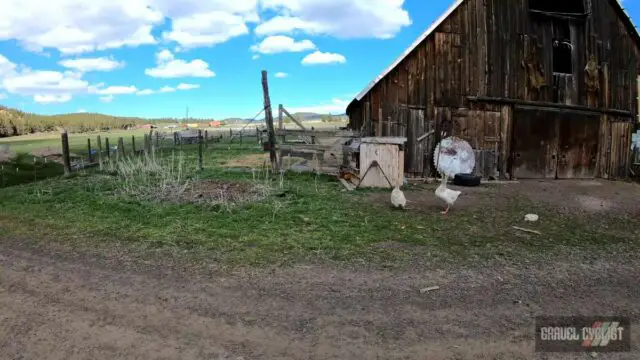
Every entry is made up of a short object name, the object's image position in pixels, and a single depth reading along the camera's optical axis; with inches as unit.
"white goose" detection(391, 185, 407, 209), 405.7
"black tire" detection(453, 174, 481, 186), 576.4
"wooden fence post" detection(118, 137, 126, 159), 907.1
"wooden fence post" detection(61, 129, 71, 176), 641.6
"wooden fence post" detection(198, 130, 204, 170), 680.3
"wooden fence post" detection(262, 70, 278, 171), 576.1
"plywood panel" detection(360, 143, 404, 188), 520.7
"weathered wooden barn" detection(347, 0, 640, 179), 605.6
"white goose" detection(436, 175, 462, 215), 397.1
